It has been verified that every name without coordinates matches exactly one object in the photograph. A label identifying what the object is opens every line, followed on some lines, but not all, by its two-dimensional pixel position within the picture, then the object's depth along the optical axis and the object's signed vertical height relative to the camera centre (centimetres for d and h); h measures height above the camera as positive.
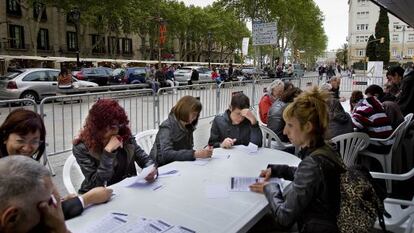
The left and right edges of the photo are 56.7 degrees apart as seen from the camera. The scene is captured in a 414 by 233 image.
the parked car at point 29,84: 1588 -21
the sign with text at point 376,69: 1973 +59
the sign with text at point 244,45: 1899 +173
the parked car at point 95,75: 2240 +25
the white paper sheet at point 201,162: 346 -75
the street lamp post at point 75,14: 2172 +372
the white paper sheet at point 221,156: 375 -75
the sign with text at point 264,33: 1222 +152
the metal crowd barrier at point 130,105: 641 -53
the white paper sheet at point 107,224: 203 -79
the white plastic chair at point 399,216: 303 -116
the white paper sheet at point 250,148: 407 -74
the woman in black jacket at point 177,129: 393 -52
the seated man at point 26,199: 113 -37
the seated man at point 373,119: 509 -51
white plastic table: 218 -79
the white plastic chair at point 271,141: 533 -85
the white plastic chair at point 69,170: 312 -79
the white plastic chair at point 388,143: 486 -81
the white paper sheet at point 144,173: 284 -70
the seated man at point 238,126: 457 -56
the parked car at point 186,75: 3055 +40
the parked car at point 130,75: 2425 +27
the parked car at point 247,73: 3725 +72
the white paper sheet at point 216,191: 261 -78
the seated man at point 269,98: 673 -32
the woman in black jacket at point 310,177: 222 -56
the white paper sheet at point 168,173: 307 -76
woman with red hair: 295 -53
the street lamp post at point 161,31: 2700 +355
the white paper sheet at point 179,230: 205 -81
